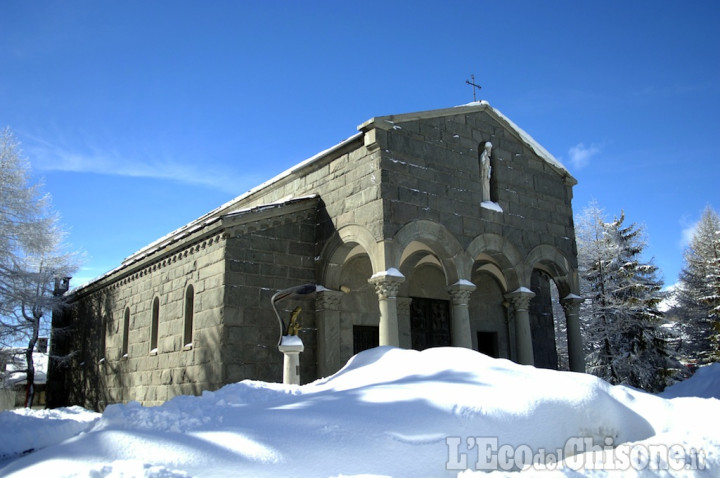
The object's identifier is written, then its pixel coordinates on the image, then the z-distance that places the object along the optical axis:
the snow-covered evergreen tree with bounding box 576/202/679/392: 23.20
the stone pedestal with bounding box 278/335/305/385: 9.98
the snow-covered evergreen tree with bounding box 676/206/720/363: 25.58
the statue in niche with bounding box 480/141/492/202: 14.45
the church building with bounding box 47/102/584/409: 12.32
